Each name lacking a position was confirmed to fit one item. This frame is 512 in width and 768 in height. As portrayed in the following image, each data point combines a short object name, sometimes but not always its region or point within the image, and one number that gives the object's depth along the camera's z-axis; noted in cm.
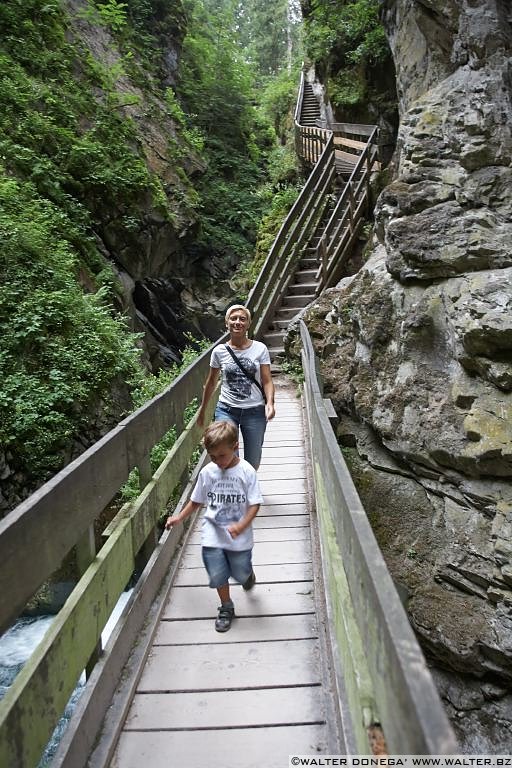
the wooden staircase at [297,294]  1126
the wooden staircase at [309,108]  2437
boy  312
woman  450
